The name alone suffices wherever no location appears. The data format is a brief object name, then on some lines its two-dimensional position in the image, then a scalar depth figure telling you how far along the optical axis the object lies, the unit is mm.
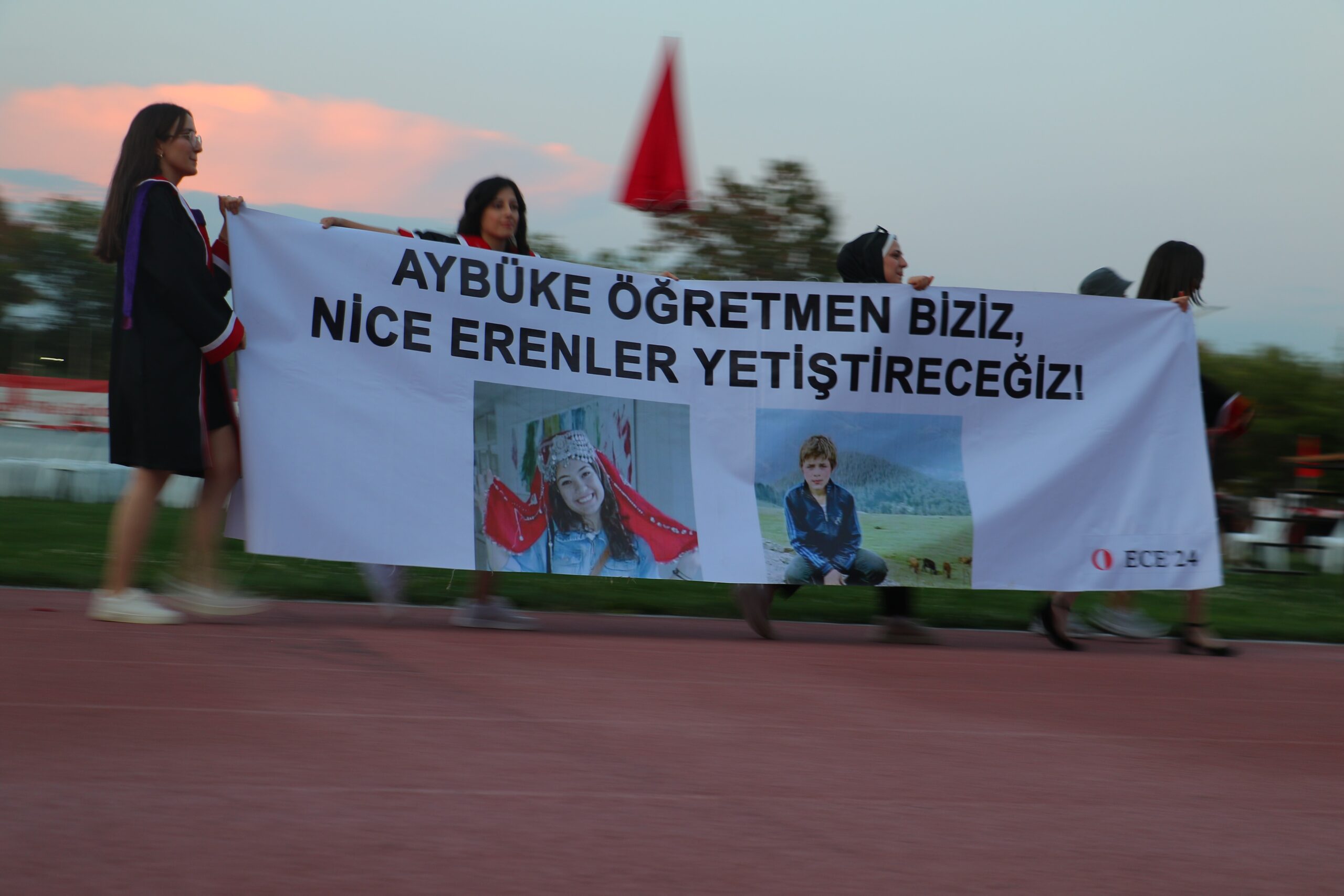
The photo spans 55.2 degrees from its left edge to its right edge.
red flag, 10219
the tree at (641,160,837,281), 21781
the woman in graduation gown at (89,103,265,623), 5113
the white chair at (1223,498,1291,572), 14289
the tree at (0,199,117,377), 52469
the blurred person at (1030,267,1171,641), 6844
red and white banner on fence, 19531
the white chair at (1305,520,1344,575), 14188
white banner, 5621
